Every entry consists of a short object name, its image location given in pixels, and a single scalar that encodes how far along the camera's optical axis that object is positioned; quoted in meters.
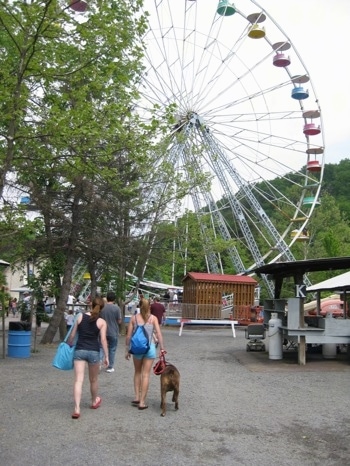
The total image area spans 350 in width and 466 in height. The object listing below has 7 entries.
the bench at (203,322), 22.56
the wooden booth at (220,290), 26.91
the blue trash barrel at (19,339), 13.59
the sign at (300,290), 14.42
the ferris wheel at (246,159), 28.03
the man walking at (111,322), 11.47
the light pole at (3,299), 13.23
